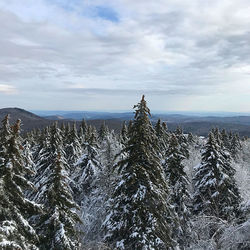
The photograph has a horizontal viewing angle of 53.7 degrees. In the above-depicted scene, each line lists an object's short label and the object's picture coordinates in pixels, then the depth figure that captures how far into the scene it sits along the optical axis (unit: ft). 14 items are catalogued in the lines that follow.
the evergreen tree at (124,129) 146.11
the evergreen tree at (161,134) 118.52
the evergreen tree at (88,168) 85.51
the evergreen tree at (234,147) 184.68
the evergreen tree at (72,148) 117.60
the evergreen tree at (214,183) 70.38
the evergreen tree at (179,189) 70.23
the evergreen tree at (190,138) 205.26
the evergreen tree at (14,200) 28.37
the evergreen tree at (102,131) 173.76
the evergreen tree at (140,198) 44.37
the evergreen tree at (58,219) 36.47
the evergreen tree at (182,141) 130.54
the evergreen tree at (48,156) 85.00
